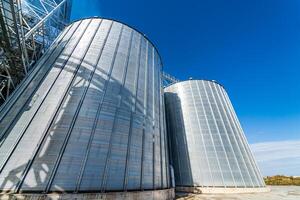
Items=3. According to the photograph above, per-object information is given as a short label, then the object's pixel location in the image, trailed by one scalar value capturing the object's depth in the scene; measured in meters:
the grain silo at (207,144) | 24.00
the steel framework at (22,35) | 13.67
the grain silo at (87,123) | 10.89
